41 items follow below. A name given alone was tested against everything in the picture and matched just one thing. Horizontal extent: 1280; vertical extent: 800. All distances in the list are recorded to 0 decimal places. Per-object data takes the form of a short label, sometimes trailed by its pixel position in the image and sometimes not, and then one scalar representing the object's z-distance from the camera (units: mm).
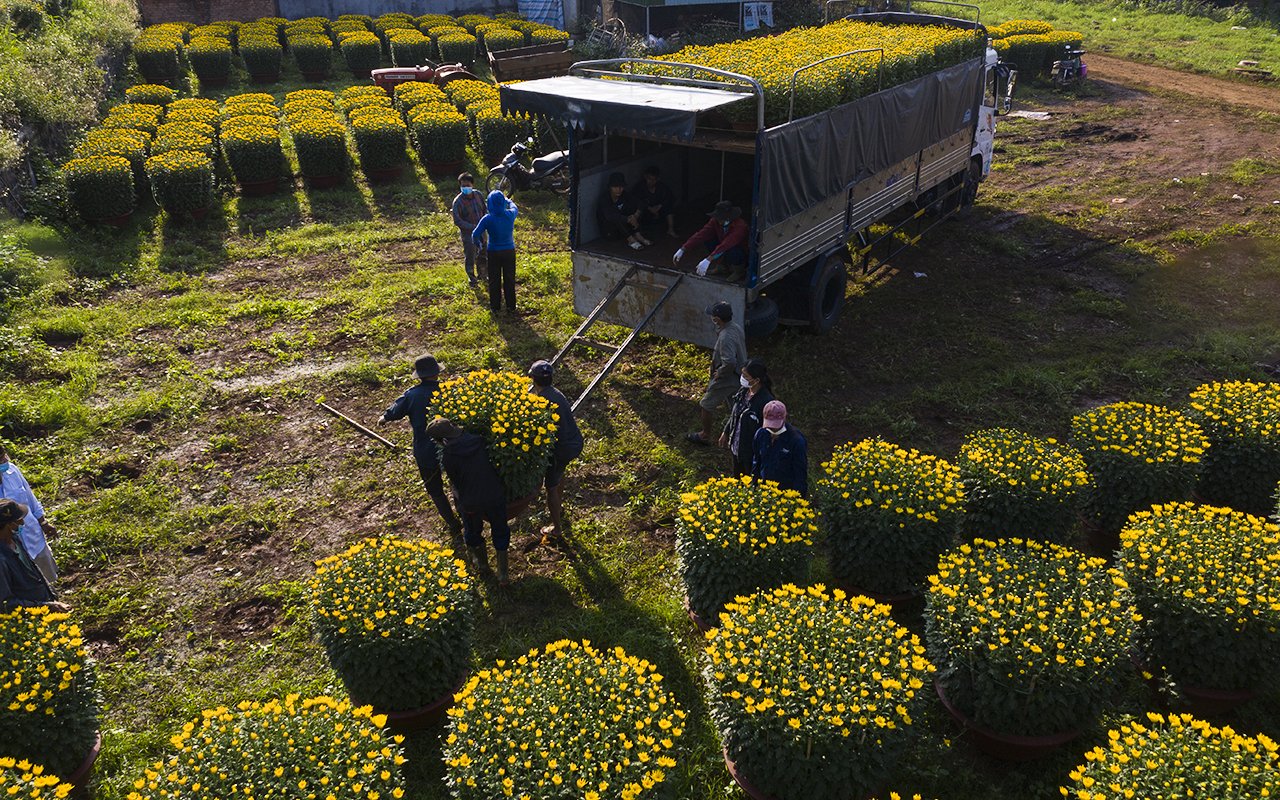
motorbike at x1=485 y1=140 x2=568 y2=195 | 17000
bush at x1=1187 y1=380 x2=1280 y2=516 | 8016
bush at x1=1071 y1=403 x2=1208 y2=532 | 7660
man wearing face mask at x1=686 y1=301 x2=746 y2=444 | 9223
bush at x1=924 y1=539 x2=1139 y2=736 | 5625
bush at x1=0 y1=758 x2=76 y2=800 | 4625
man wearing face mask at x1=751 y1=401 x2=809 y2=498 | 7328
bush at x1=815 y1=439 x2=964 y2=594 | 6969
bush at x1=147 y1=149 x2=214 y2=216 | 15781
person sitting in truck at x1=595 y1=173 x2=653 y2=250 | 11891
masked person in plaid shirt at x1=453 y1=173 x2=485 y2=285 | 13430
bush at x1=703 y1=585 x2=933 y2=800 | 5062
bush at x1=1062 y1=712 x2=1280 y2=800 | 4641
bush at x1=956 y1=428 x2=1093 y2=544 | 7254
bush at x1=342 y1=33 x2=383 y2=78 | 28281
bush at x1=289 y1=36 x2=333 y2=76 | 27859
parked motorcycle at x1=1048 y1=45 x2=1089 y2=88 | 26188
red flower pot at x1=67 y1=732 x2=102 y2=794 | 5743
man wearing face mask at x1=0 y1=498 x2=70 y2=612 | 6223
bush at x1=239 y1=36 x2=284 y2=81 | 27422
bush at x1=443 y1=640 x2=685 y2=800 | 4770
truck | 9906
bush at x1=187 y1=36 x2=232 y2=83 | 26562
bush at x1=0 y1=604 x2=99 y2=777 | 5371
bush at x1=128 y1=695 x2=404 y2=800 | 4648
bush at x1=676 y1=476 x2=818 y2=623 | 6539
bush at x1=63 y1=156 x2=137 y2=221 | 15117
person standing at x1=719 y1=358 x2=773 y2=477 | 7859
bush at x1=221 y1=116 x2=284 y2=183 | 17219
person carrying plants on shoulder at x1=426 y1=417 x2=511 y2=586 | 7137
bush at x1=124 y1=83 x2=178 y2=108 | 21609
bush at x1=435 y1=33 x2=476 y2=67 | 28562
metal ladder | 10094
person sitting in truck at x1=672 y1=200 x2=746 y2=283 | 10492
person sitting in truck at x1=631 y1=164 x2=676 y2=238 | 12359
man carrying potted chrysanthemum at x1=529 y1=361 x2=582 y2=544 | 7988
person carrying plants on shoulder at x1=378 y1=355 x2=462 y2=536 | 8008
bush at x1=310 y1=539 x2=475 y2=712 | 5895
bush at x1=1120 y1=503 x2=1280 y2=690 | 6016
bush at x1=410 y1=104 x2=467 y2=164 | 18516
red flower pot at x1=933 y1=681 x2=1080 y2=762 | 5777
